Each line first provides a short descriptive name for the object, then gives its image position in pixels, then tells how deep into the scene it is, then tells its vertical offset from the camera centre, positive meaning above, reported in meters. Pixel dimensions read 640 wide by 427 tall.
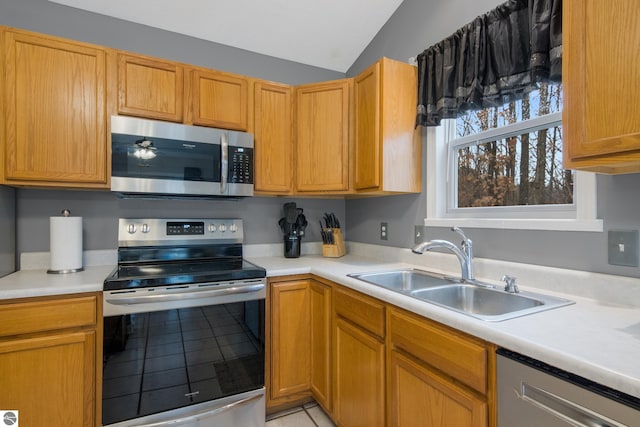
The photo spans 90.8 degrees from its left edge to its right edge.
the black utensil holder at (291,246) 2.44 -0.24
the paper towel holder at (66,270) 1.76 -0.32
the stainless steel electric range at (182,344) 1.53 -0.68
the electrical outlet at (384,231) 2.35 -0.12
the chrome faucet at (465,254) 1.58 -0.19
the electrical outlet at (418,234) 2.05 -0.12
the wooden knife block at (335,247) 2.49 -0.25
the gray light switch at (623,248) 1.12 -0.11
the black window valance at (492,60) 1.30 +0.76
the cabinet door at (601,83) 0.83 +0.38
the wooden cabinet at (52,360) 1.39 -0.67
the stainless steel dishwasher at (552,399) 0.67 -0.43
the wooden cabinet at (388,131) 1.94 +0.54
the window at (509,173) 1.42 +0.24
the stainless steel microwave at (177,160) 1.81 +0.34
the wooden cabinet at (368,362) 1.01 -0.63
